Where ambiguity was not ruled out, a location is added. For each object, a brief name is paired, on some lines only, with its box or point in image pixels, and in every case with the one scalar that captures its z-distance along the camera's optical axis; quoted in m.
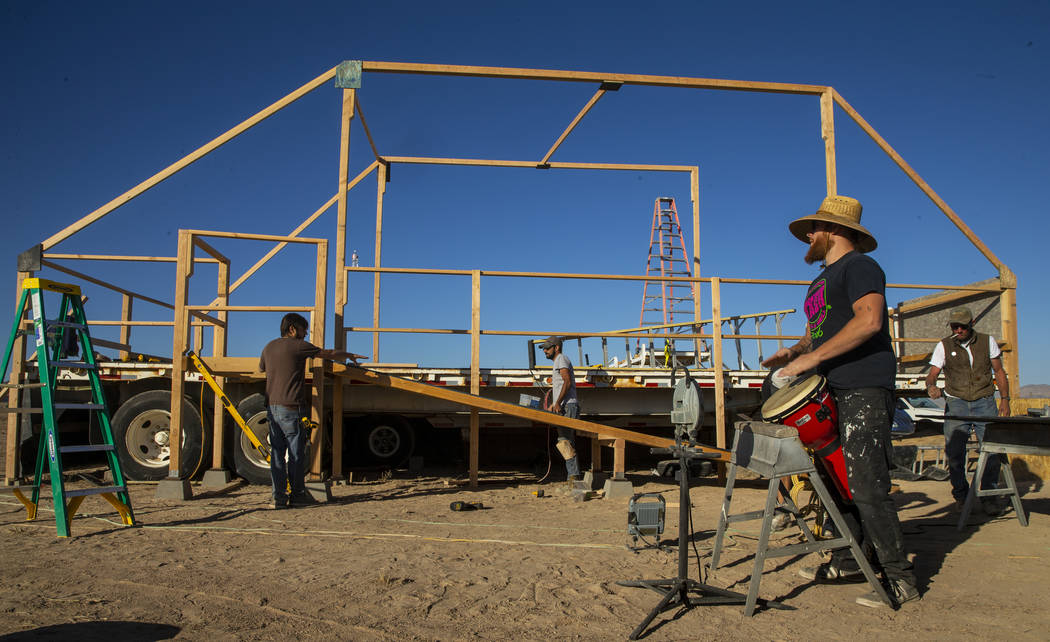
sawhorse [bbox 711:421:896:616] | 3.29
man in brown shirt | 6.27
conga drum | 3.50
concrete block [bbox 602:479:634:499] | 7.20
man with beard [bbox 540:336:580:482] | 7.62
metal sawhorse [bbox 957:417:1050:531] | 5.32
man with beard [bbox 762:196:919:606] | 3.40
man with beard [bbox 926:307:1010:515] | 6.35
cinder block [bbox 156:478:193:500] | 6.49
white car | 12.92
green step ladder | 4.92
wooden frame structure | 6.93
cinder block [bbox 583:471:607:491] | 7.46
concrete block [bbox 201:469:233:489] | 7.21
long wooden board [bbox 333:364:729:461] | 6.88
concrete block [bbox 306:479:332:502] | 6.62
